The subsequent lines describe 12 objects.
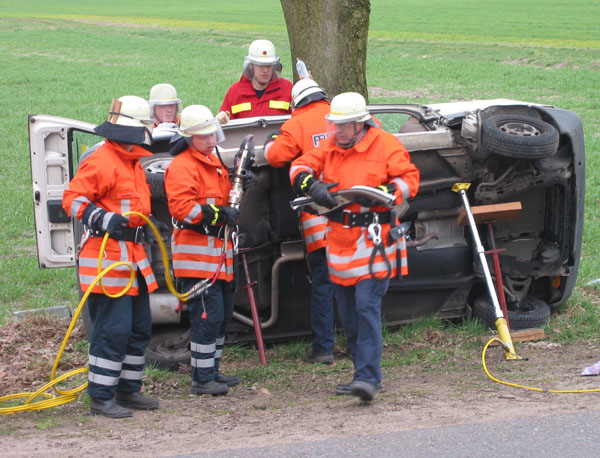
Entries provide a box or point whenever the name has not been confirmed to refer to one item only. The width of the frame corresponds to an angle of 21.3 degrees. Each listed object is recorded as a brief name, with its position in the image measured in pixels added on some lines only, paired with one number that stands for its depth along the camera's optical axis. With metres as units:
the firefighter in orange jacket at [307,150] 11.01
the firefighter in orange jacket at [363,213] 9.74
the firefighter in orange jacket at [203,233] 9.96
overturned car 11.54
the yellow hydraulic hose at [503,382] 9.56
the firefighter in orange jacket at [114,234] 9.39
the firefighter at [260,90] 13.56
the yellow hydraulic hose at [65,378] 9.40
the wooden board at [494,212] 11.61
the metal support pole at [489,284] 11.13
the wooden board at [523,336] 11.85
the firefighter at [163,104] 12.82
